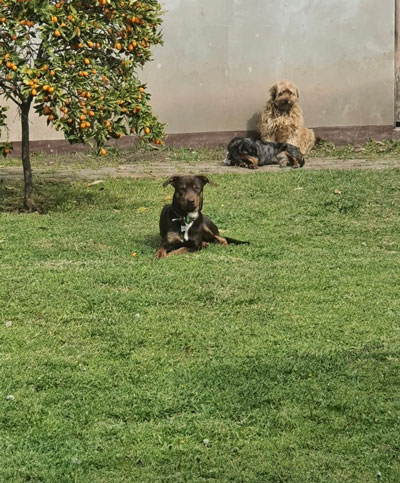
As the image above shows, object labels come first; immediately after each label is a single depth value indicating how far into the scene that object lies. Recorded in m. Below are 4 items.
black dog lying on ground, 15.84
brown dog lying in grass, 9.19
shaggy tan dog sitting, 16.86
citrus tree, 10.14
